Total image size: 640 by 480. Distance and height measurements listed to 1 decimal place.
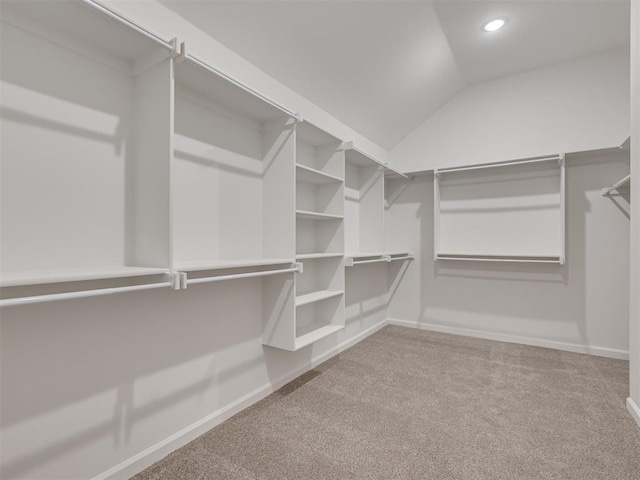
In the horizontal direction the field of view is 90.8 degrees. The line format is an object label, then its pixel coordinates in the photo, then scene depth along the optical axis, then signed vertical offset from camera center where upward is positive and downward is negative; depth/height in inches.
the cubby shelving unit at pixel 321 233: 100.2 +2.3
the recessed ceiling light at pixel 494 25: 104.5 +72.6
